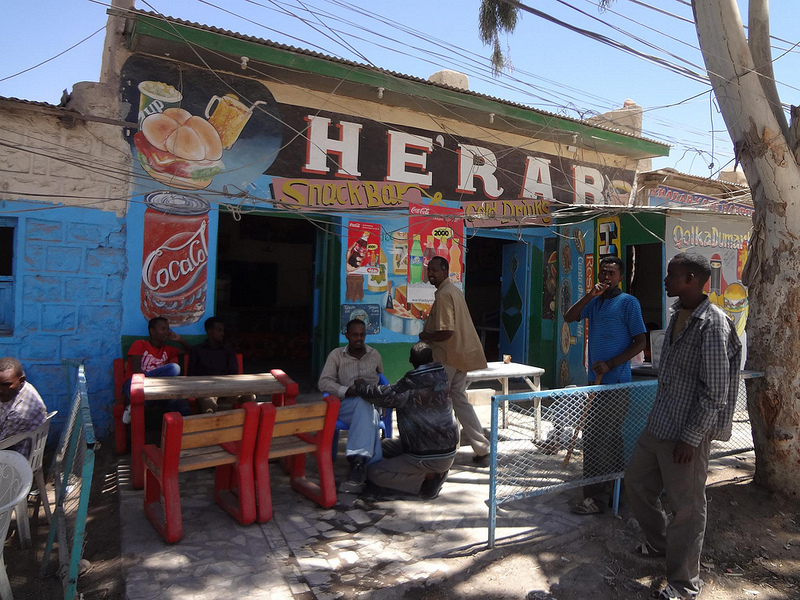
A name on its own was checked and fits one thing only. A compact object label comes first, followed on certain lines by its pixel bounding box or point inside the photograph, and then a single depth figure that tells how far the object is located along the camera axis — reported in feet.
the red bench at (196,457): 11.32
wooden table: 13.68
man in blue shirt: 13.19
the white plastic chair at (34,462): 11.69
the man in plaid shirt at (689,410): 9.73
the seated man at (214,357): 18.90
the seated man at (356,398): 14.44
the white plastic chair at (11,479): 9.20
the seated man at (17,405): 11.71
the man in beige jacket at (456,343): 16.79
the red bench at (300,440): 12.53
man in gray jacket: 13.70
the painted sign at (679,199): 31.67
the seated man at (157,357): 17.35
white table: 18.42
